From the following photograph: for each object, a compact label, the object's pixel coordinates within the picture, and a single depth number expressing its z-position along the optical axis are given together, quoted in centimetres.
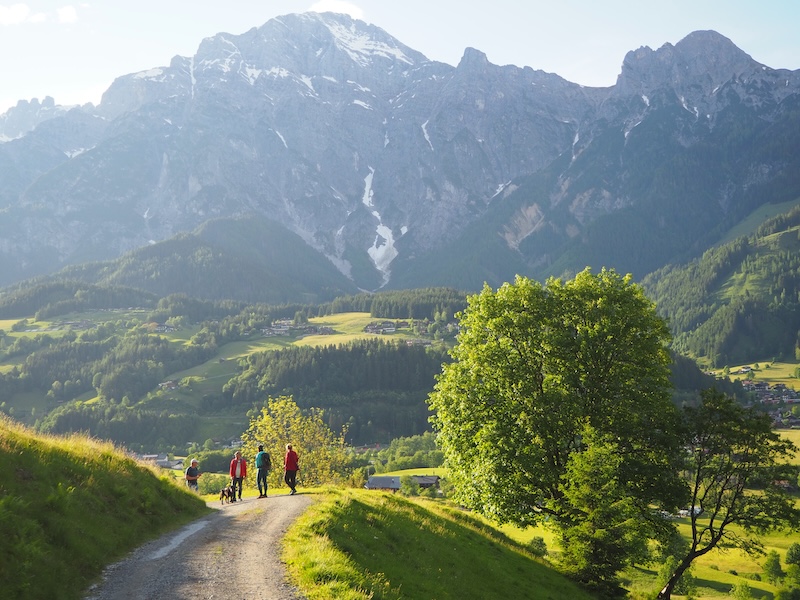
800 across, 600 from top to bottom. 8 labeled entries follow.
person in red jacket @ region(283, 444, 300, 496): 4306
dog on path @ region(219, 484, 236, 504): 4484
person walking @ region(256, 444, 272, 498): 4266
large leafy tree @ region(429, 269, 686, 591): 3941
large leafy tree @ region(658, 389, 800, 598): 4081
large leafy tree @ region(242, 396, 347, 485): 7781
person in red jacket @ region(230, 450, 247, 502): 4488
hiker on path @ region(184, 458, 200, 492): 4388
